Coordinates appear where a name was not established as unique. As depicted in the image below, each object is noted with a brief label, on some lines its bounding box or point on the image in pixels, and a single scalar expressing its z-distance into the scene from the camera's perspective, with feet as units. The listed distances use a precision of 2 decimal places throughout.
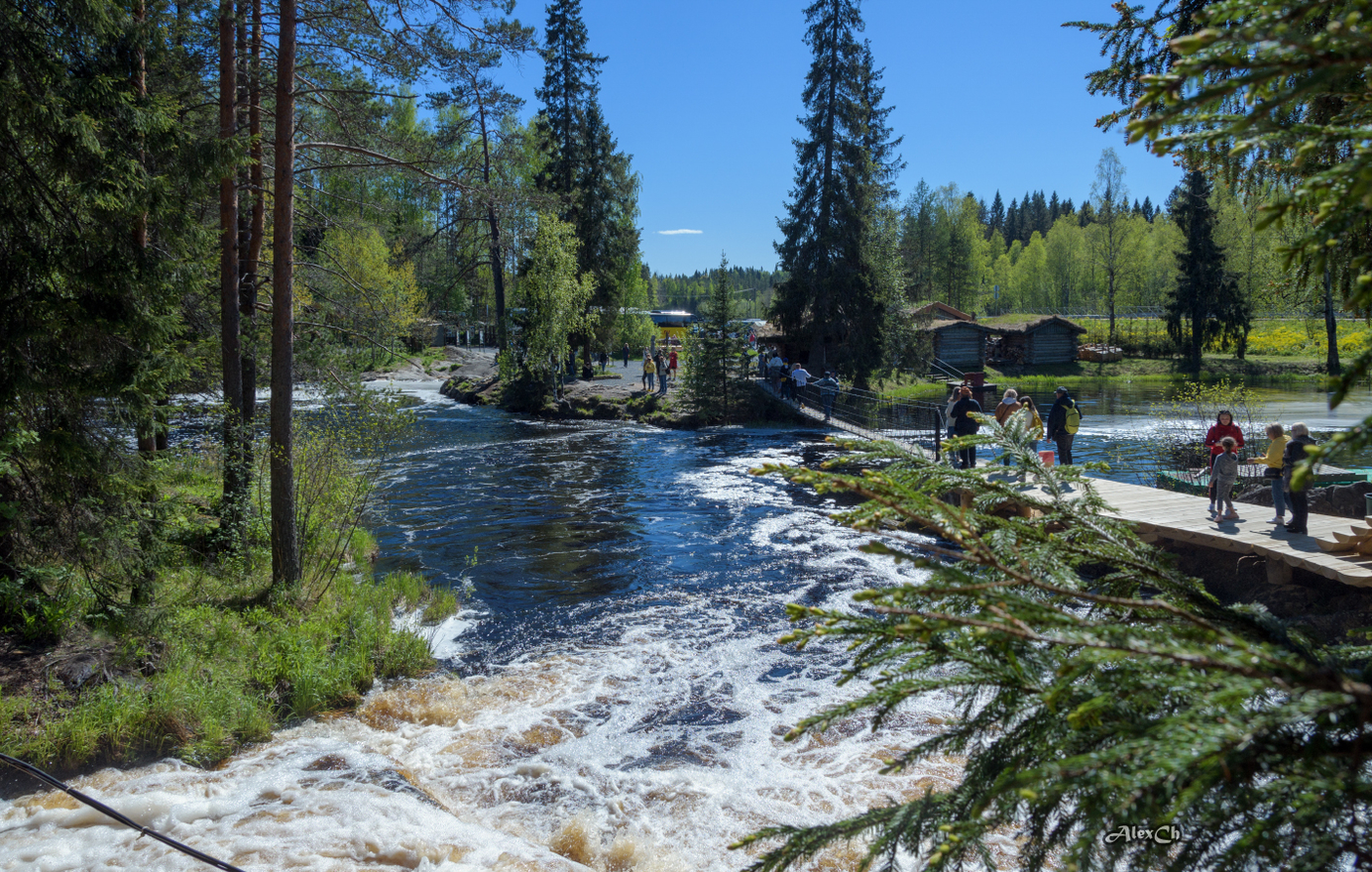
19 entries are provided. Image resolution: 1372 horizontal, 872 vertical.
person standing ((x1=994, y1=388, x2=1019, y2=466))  43.04
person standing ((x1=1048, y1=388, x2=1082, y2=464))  44.24
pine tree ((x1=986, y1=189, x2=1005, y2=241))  413.18
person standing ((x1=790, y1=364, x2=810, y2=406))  95.55
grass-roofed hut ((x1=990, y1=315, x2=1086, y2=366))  175.52
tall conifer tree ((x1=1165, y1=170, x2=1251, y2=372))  156.25
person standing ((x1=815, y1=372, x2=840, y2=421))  88.79
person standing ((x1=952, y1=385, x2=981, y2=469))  45.03
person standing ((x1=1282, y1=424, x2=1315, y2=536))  27.20
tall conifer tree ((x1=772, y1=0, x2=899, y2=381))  109.09
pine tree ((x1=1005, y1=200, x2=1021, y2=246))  384.88
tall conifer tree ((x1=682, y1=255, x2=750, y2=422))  97.60
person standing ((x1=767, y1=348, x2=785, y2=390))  100.73
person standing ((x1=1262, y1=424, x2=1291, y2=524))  30.42
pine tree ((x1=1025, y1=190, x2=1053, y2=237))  384.74
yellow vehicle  217.97
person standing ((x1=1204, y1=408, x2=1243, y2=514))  37.04
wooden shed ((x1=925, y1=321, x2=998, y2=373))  163.12
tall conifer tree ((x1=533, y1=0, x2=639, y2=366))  126.41
